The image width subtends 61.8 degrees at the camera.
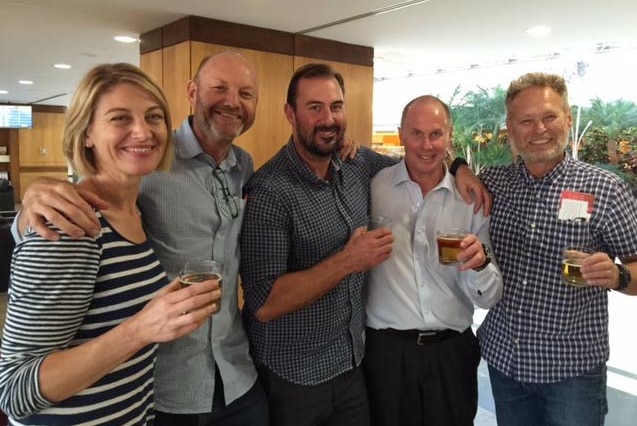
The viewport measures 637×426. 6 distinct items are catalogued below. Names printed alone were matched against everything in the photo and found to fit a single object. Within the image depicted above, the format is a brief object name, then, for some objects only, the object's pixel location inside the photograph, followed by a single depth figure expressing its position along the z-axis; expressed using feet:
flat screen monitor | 41.60
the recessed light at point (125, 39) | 17.10
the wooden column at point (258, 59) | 14.38
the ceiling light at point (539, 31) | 14.88
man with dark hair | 6.05
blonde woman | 3.86
